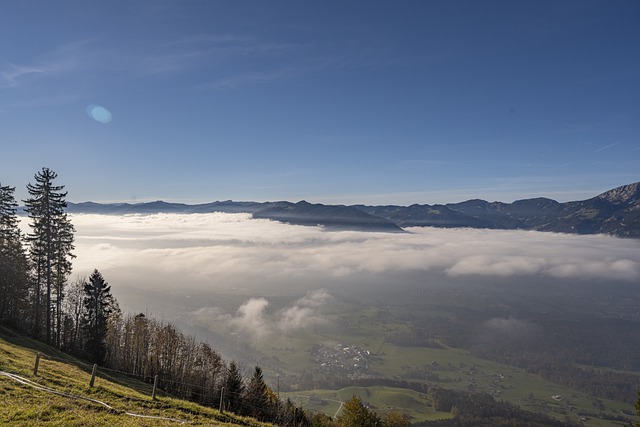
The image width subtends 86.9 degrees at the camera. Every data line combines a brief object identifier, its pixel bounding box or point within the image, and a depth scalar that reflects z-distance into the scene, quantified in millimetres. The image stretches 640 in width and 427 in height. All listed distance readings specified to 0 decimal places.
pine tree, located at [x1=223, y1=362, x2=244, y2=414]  47781
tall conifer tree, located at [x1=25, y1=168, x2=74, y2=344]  44031
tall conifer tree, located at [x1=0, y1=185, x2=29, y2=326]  47656
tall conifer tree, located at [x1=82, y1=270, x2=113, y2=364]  50750
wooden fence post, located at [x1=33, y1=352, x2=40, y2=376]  24688
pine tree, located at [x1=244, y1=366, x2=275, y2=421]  49125
